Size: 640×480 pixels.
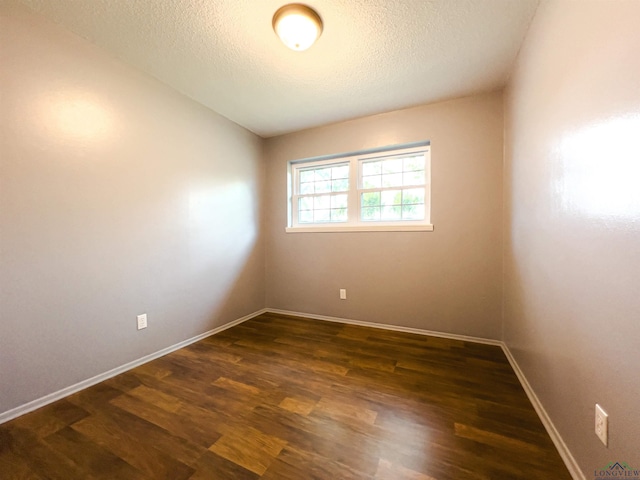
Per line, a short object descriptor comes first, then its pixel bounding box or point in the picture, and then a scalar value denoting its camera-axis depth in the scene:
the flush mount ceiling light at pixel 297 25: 1.41
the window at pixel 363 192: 2.68
